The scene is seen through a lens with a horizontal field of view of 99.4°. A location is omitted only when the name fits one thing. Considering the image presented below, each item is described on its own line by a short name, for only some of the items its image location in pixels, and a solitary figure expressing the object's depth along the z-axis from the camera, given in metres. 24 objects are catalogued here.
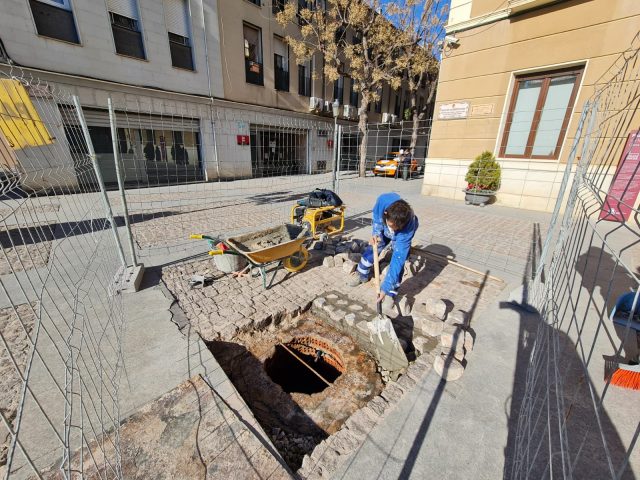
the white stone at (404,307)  3.01
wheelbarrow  3.38
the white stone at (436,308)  2.90
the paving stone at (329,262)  4.26
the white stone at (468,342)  2.48
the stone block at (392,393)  2.01
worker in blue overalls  2.89
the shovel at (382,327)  2.54
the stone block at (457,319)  2.80
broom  2.00
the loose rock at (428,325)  2.68
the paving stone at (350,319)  2.92
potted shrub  8.02
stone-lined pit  2.87
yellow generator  5.00
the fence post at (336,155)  5.85
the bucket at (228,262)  3.79
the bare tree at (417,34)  11.70
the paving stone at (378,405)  1.93
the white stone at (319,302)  3.24
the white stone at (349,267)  4.03
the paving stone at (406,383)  2.10
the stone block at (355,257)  4.36
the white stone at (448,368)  2.20
